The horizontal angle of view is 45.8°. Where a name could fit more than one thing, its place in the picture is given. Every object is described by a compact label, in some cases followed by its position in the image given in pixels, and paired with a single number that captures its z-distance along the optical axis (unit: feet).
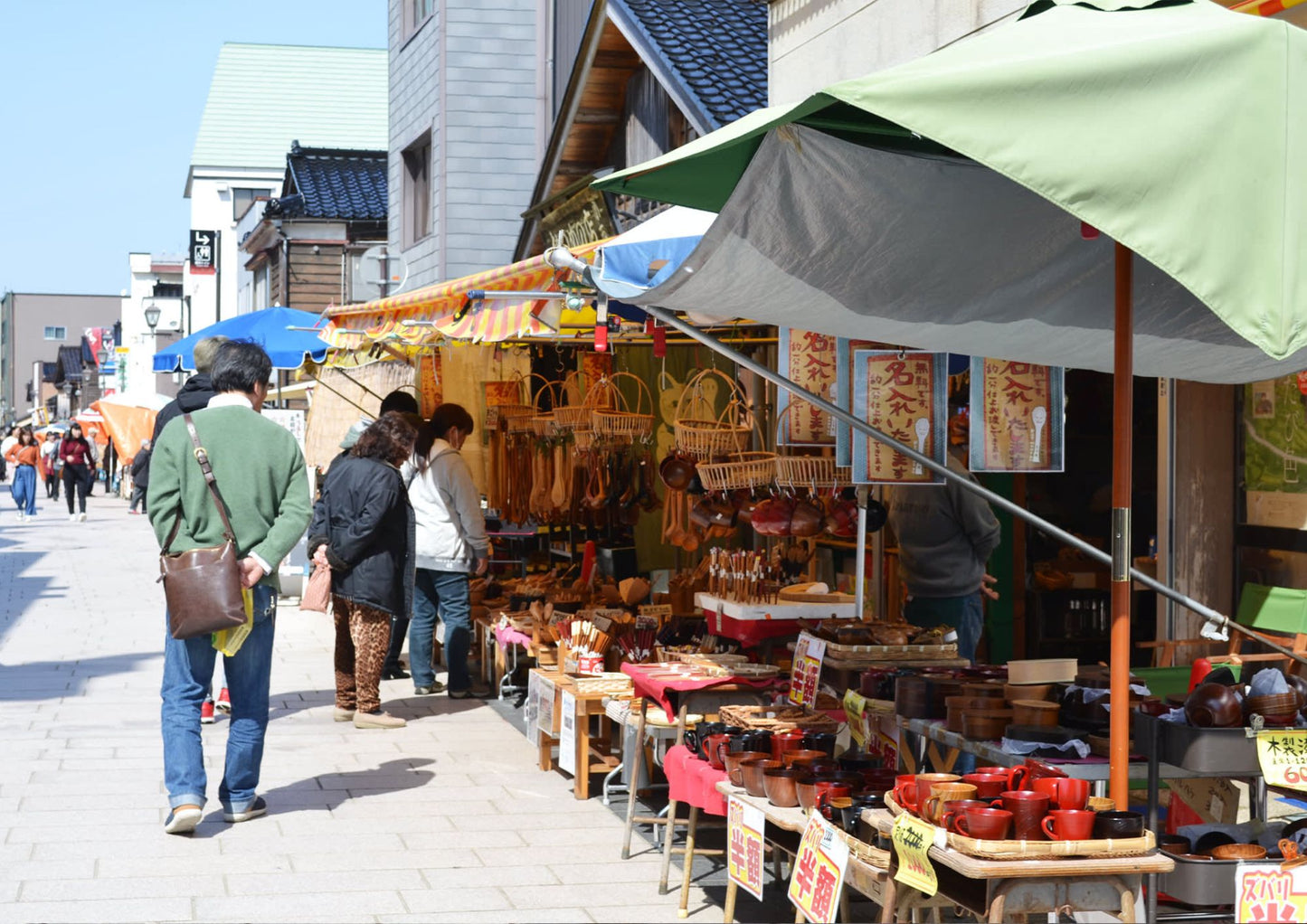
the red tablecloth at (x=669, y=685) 21.99
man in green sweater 22.63
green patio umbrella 11.19
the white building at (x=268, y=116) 176.45
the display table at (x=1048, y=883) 12.96
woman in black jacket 31.37
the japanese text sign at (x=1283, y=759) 14.35
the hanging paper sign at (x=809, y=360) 22.35
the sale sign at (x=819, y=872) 14.64
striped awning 26.76
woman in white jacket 35.65
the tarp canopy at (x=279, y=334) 39.60
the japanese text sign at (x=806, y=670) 21.15
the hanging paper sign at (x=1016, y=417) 20.59
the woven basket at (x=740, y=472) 27.63
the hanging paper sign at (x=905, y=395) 20.40
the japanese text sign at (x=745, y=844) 16.87
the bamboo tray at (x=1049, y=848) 13.01
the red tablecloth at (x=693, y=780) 18.81
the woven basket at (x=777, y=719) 19.92
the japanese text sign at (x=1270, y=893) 13.78
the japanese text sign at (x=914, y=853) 13.55
